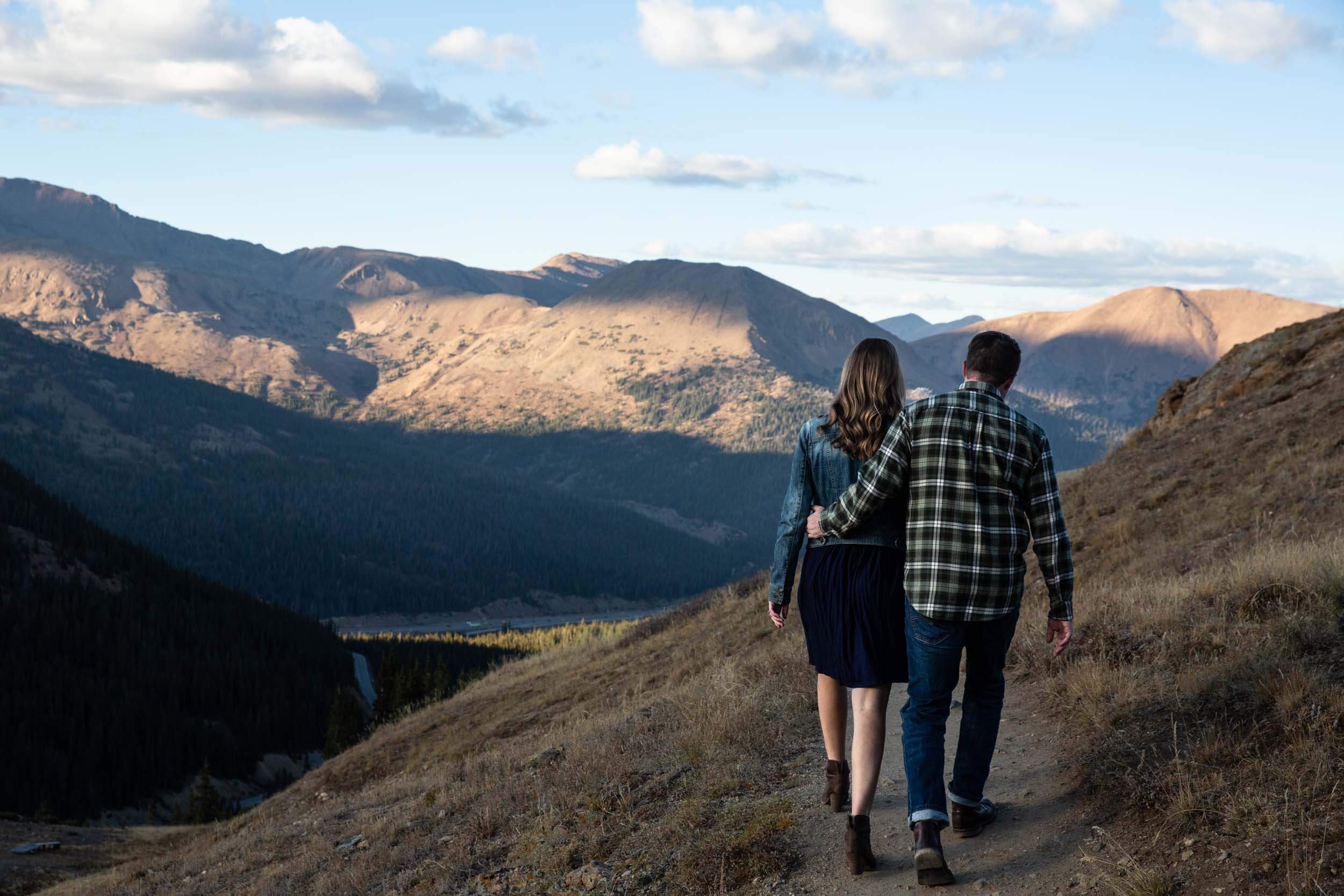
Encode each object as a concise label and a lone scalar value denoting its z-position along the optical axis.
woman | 5.92
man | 5.52
